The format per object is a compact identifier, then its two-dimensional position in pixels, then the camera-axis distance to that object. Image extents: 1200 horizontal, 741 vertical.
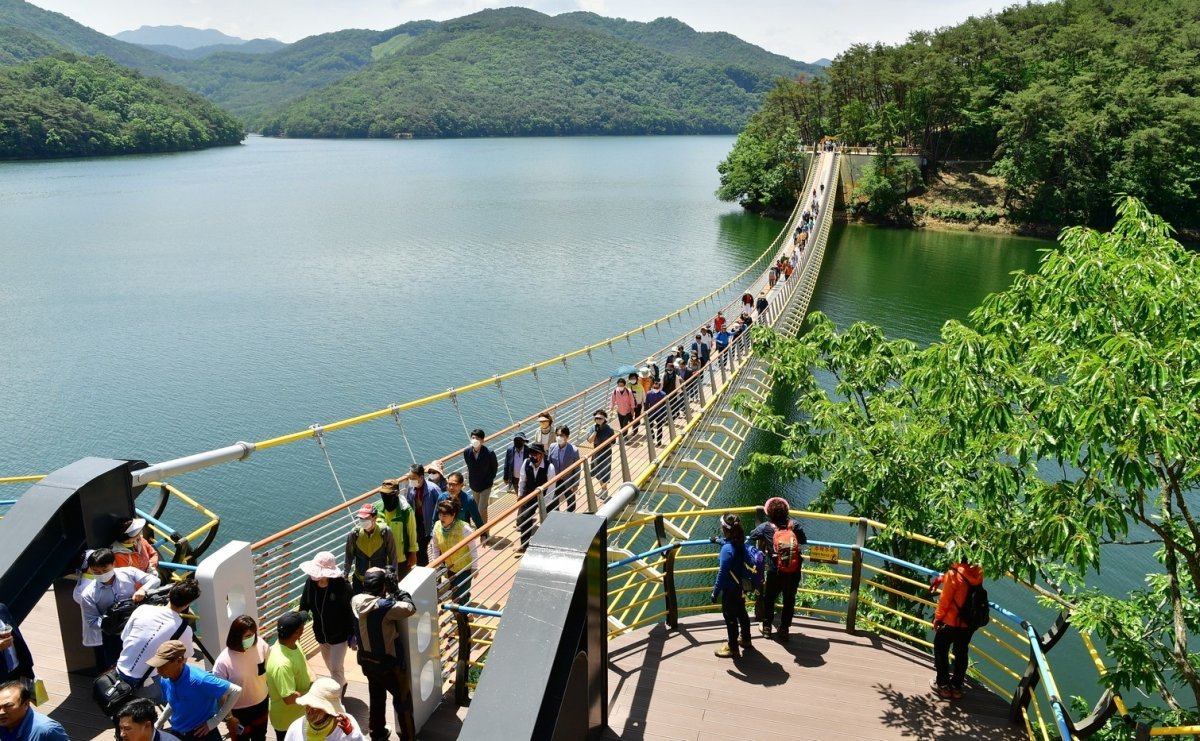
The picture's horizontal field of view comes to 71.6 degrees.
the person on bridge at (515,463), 7.44
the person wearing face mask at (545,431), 7.85
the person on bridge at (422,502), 6.26
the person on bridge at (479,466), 7.13
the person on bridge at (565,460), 7.31
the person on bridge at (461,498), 5.89
